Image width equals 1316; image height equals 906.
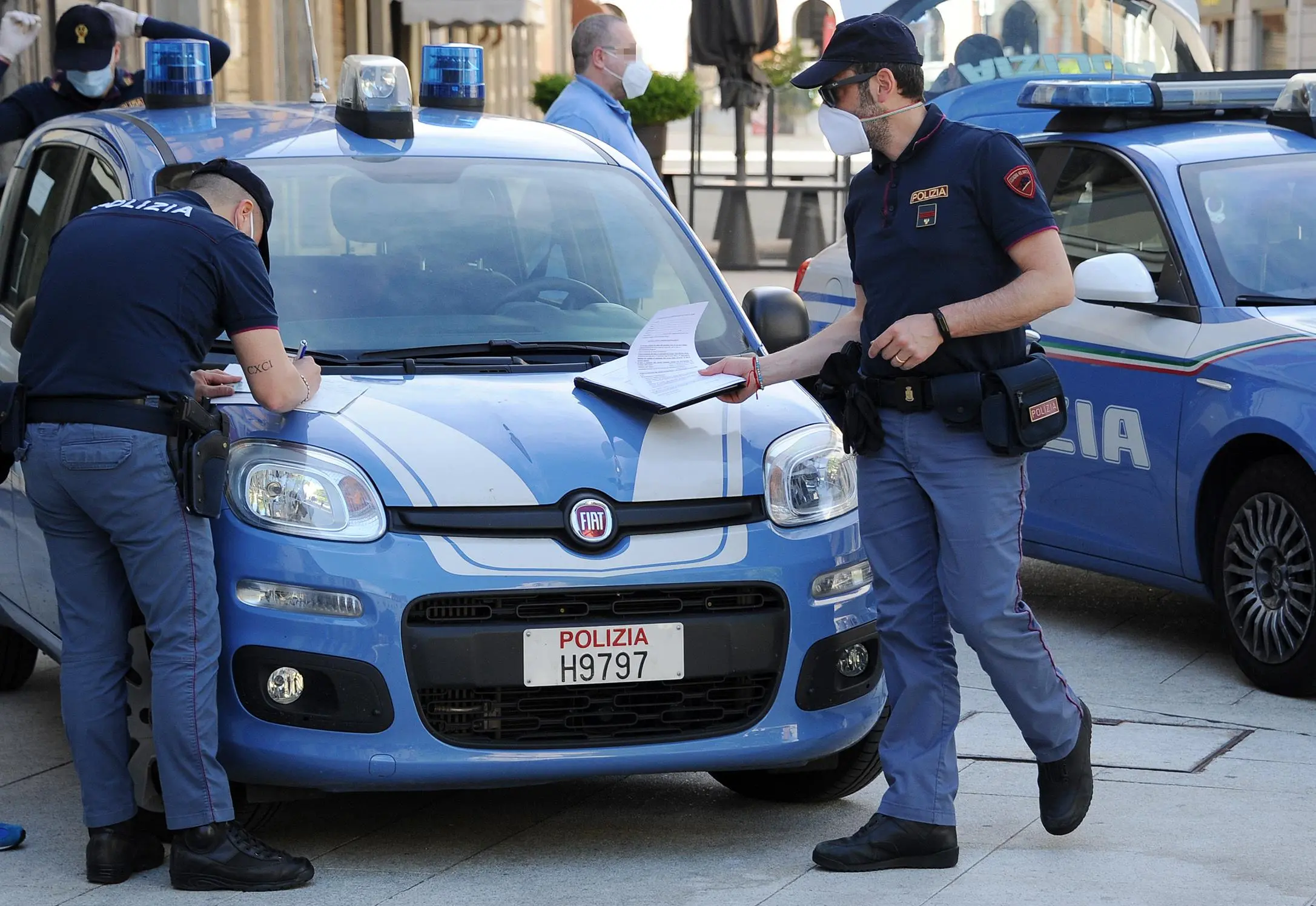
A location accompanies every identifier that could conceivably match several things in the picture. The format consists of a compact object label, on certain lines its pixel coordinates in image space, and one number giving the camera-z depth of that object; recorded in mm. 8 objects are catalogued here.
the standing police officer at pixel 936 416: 8036
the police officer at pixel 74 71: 14908
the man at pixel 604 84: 14686
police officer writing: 7878
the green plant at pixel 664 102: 41663
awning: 37005
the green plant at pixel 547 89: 42324
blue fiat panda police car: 7886
